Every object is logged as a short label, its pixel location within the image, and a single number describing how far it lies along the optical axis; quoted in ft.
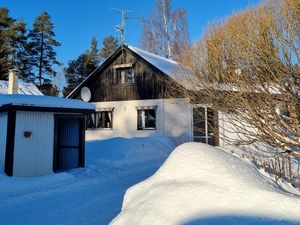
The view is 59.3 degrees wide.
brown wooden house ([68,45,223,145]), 49.00
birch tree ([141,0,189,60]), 81.15
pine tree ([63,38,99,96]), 116.16
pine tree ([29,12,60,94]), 116.88
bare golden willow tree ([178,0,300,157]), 19.36
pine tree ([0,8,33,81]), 93.25
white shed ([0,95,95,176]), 24.22
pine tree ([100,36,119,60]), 132.57
